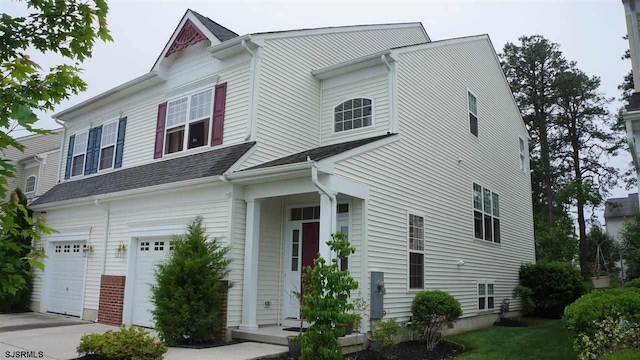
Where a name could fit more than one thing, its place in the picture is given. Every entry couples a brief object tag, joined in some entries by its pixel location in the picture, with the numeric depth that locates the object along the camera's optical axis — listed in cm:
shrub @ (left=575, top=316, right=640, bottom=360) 698
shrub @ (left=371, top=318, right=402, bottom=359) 877
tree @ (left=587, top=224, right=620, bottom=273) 3516
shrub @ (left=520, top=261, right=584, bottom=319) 1642
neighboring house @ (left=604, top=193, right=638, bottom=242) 4912
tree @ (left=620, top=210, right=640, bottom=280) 2744
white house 1000
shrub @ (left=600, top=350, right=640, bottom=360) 588
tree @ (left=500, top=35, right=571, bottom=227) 3319
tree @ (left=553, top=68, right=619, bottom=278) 3303
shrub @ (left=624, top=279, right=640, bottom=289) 1647
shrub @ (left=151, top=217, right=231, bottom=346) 895
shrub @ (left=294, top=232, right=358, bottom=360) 685
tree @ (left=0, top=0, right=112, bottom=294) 301
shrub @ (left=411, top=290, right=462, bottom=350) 1025
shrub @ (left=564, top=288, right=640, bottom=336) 760
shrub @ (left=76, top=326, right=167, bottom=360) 682
